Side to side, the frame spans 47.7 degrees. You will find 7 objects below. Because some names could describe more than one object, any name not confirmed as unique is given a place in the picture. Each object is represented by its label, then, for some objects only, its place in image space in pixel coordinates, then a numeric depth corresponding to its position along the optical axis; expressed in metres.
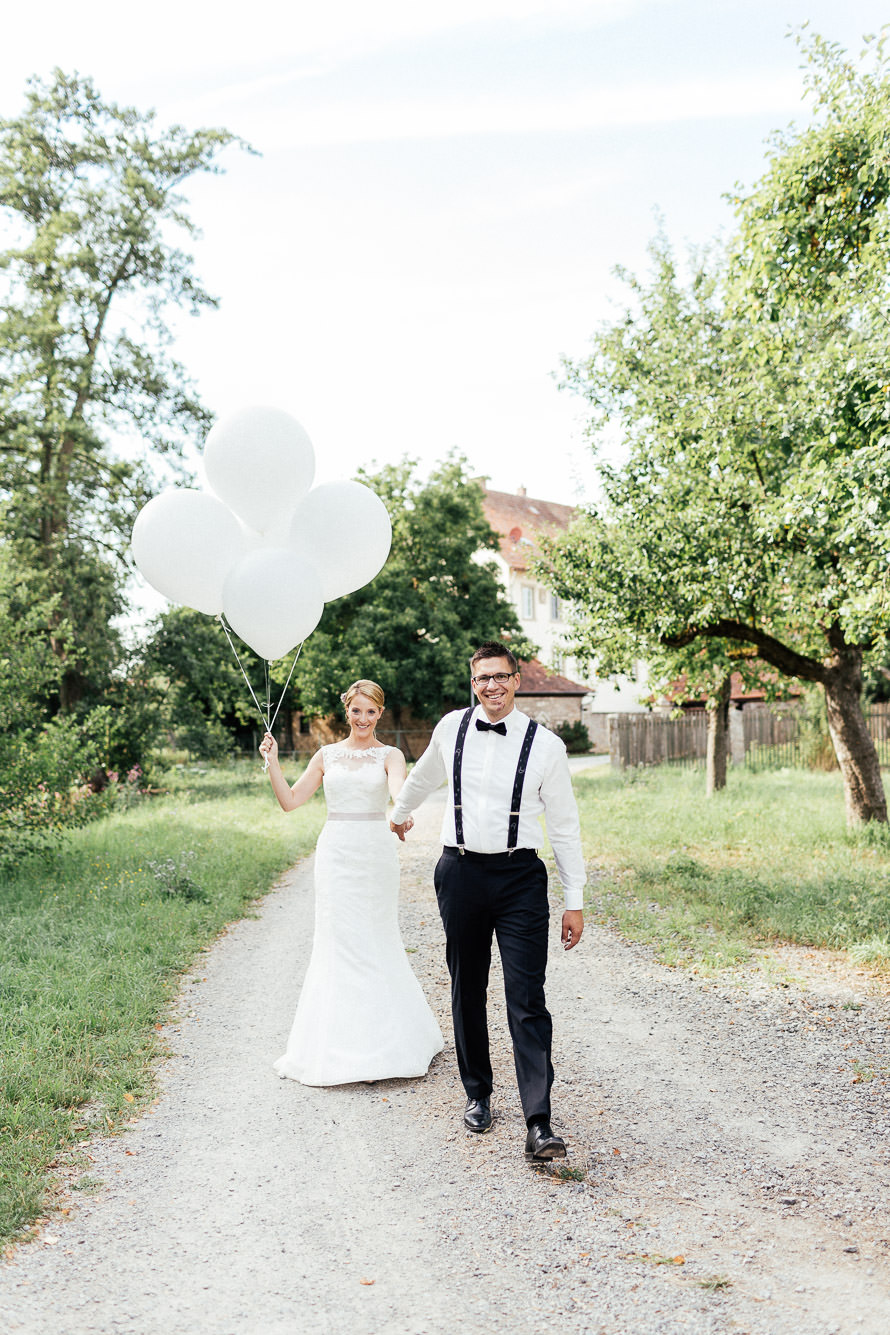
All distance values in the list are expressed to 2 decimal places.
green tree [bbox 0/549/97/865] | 10.41
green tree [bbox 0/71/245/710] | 19.36
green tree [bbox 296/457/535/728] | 32.59
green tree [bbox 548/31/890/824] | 7.47
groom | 4.41
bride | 5.30
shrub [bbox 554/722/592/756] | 41.62
